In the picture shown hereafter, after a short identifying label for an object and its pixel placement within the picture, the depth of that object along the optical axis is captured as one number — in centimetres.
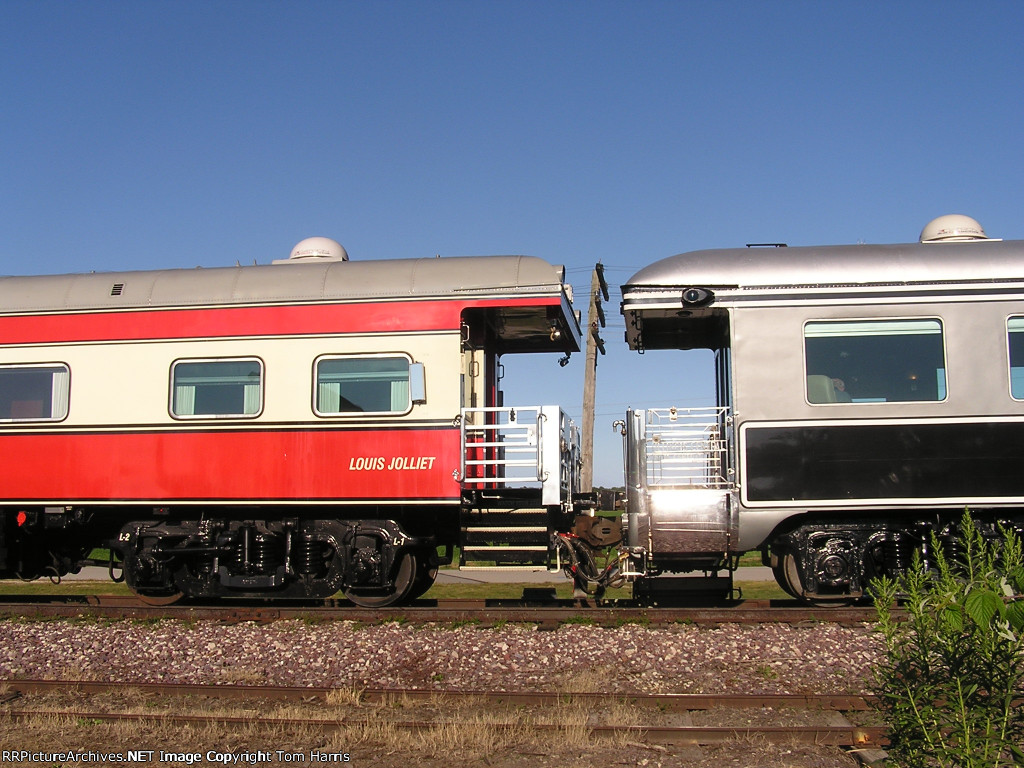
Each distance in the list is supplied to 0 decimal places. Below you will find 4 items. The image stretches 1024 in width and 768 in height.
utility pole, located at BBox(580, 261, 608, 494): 1991
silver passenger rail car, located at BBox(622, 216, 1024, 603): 921
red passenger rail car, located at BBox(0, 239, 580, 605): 1000
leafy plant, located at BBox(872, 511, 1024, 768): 446
